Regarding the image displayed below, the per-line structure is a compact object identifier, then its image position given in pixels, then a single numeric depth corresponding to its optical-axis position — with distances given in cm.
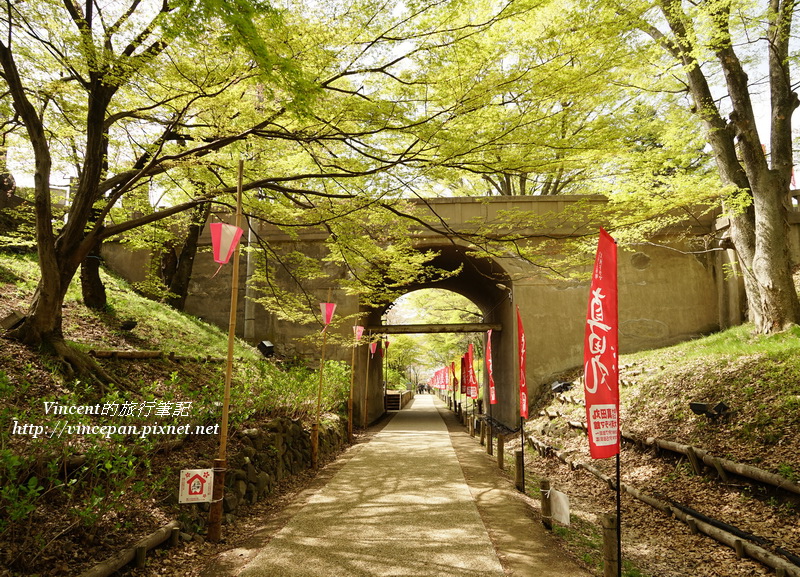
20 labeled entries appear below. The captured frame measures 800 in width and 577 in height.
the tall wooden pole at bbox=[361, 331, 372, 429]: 1611
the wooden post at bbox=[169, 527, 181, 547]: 433
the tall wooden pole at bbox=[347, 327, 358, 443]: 1271
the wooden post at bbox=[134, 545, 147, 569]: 374
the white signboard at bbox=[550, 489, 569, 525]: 482
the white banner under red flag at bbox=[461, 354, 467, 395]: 1818
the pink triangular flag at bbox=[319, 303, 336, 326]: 952
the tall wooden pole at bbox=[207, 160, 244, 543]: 479
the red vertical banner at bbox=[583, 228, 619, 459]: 426
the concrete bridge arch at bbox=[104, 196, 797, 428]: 1452
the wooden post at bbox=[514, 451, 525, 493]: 742
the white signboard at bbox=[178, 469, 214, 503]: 445
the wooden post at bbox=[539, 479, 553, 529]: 550
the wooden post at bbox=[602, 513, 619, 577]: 391
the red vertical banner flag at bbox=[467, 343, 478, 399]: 1695
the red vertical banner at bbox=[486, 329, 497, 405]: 1222
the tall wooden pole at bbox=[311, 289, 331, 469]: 860
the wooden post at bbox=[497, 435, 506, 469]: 911
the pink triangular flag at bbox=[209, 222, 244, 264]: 496
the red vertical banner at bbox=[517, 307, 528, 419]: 894
